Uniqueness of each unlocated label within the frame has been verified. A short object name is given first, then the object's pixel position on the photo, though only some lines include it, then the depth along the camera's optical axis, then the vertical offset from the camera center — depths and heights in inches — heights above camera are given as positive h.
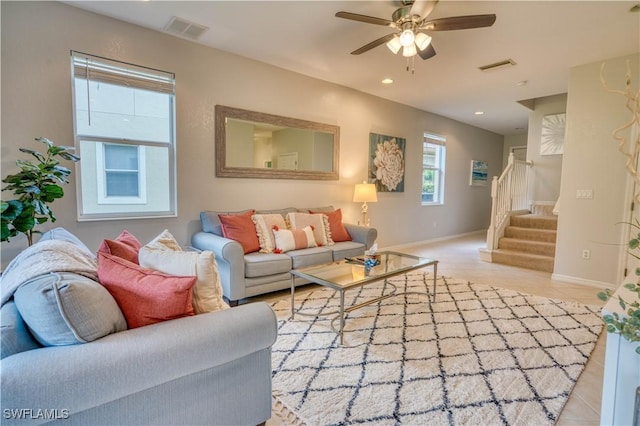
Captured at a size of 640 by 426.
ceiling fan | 88.0 +49.6
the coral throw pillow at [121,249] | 63.5 -13.0
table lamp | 190.7 -0.5
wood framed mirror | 147.8 +22.8
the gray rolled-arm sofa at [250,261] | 118.0 -28.8
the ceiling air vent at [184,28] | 117.3 +61.1
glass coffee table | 97.4 -27.7
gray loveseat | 37.7 -25.0
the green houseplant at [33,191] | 80.0 -1.5
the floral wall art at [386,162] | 212.2 +21.1
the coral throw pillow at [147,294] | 50.2 -16.9
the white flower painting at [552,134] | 227.1 +44.8
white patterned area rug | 66.9 -44.8
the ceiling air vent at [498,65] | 147.6 +61.7
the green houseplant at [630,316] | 41.8 -15.9
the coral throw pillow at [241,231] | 132.0 -17.3
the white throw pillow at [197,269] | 57.9 -15.1
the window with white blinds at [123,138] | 115.6 +18.8
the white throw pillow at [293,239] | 139.3 -21.7
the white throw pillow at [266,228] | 137.8 -17.0
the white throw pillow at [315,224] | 153.4 -16.0
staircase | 189.9 -29.9
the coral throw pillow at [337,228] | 164.1 -18.9
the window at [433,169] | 256.5 +20.6
